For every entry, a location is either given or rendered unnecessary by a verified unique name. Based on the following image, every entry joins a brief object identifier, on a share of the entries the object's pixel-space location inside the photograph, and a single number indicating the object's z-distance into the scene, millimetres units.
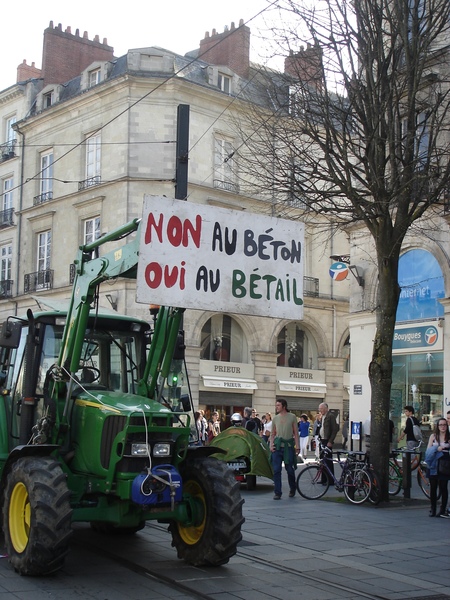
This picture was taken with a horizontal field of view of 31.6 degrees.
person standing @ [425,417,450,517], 12141
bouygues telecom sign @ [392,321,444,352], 20922
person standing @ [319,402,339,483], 16528
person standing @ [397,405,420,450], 16922
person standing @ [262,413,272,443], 23672
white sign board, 7563
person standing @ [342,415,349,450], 33144
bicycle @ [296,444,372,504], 13469
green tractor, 7309
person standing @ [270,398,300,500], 14062
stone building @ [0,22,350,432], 31875
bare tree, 13578
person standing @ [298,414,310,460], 25892
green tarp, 15219
